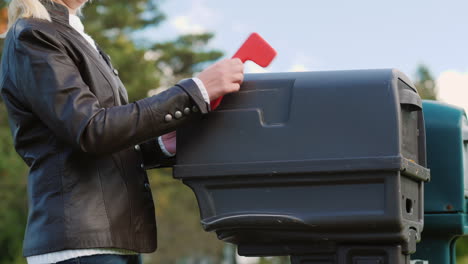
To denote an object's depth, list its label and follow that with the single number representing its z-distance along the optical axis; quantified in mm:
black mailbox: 2586
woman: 2561
